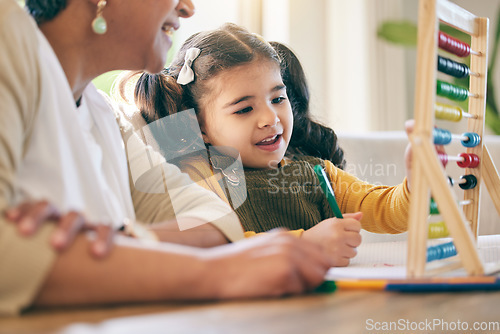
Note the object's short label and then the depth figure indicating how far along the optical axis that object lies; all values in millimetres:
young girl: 1481
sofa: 1967
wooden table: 479
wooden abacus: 790
